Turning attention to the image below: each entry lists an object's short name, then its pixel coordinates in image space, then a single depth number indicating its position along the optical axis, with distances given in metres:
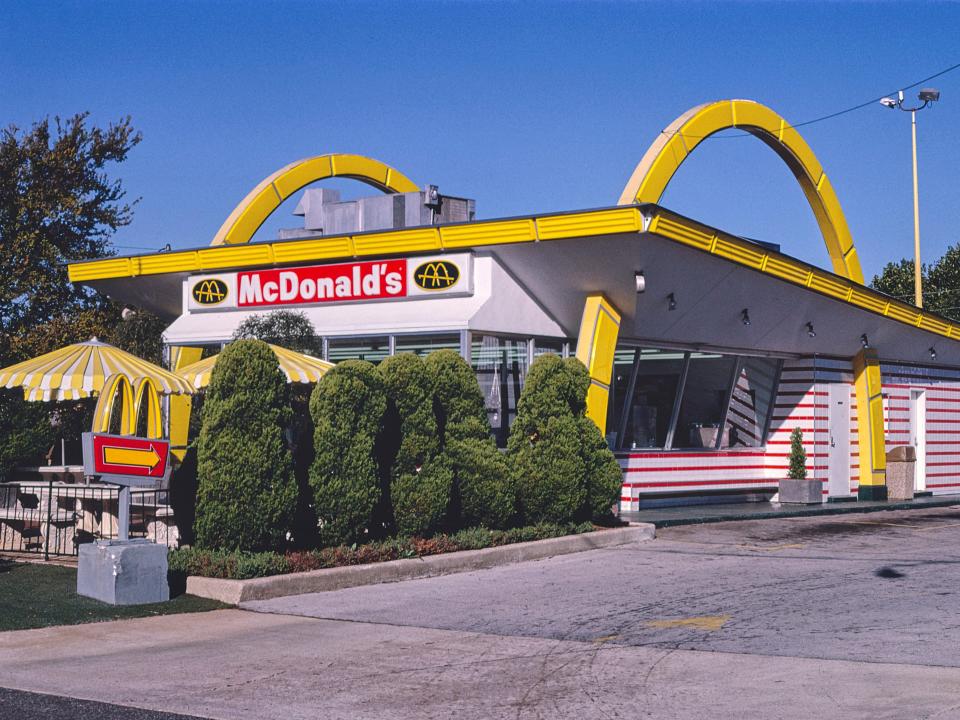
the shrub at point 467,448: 15.08
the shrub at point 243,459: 12.86
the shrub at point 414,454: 14.39
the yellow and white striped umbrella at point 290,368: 16.94
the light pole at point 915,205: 39.97
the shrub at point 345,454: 13.65
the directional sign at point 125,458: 11.65
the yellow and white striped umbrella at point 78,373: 17.11
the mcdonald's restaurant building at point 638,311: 18.64
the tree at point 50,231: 30.03
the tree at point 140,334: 25.27
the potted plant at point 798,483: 24.11
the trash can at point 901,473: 26.27
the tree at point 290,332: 19.80
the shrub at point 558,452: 16.09
